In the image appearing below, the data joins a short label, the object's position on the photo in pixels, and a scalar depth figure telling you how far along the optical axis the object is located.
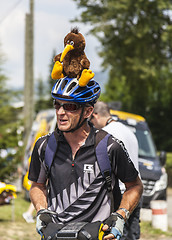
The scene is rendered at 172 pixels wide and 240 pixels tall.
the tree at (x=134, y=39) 18.89
